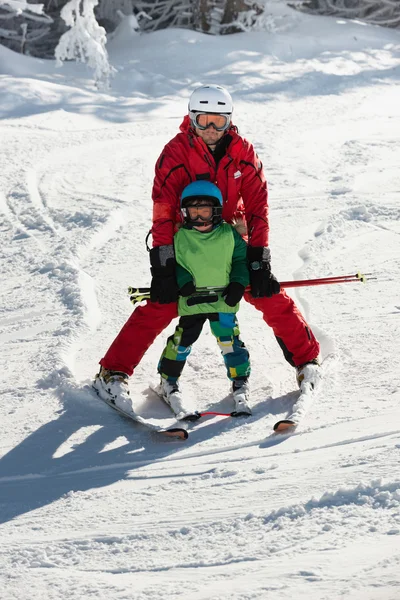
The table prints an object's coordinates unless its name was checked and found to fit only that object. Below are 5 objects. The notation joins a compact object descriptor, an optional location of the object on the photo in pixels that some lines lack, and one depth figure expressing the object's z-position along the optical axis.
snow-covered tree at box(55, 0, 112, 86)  25.67
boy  8.85
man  8.98
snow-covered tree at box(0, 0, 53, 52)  32.16
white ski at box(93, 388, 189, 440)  8.34
